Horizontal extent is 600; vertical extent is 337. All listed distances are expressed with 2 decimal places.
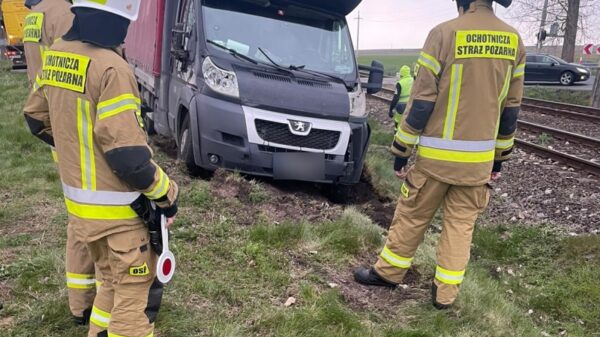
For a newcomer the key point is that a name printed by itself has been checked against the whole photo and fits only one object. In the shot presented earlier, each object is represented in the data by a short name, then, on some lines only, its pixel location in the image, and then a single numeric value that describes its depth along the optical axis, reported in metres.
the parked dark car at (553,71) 24.28
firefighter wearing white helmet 2.38
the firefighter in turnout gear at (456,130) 3.43
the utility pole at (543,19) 27.88
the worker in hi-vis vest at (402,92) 9.21
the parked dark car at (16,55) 22.45
